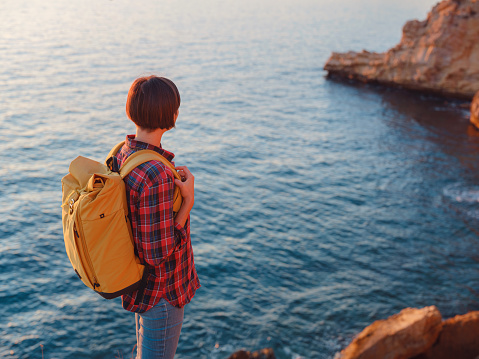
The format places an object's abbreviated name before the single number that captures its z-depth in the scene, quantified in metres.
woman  3.29
